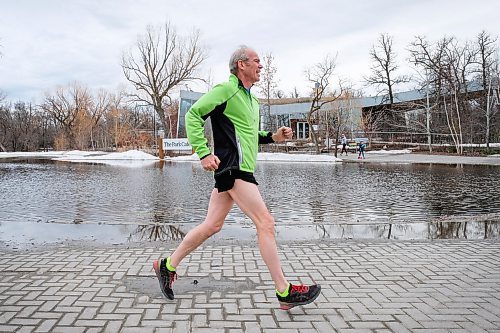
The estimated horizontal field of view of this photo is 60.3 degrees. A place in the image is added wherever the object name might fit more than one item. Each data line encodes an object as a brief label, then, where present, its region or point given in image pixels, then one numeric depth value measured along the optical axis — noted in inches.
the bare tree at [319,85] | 1284.4
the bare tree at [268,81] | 1544.0
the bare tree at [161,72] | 1867.6
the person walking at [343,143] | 1454.2
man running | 117.4
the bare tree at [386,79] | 1955.1
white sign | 1391.5
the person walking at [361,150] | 1195.3
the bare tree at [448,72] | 1508.4
